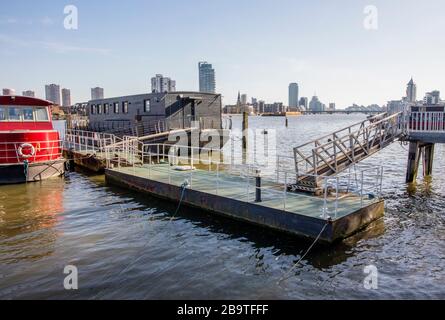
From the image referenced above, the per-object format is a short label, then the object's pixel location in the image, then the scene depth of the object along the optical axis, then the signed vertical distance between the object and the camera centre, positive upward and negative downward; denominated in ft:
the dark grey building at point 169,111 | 106.91 +2.25
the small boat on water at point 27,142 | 66.39 -4.19
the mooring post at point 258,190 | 40.08 -8.06
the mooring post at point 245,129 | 129.68 -4.28
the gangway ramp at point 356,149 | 46.80 -4.66
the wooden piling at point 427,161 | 71.67 -9.10
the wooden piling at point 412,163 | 64.81 -8.67
